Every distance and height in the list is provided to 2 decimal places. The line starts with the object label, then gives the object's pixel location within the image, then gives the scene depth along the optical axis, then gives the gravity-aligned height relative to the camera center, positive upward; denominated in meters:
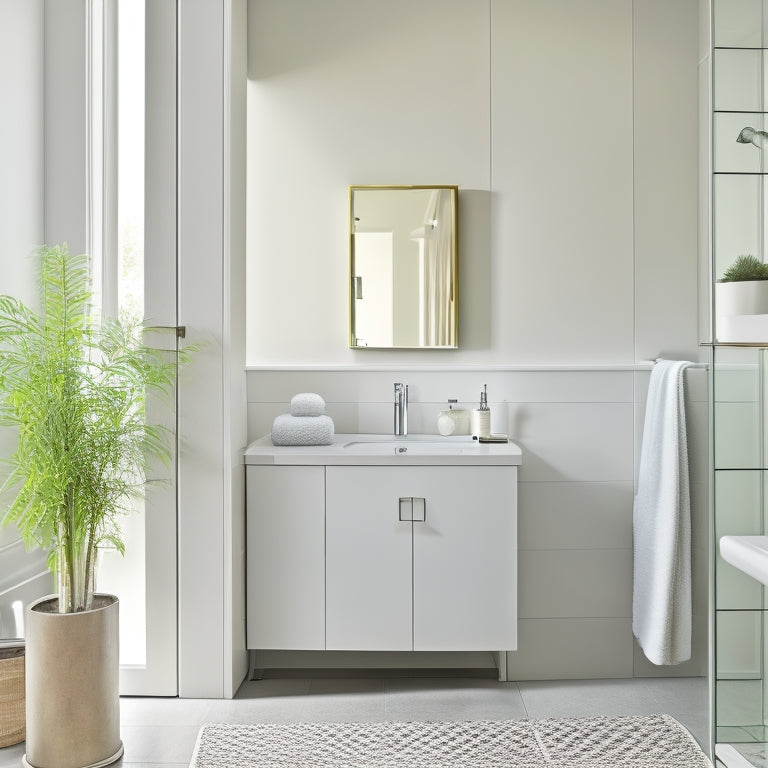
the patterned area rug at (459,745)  2.12 -1.03
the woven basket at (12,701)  2.20 -0.91
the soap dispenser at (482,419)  2.75 -0.15
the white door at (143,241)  2.51 +0.44
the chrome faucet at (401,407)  2.79 -0.10
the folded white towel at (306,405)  2.68 -0.09
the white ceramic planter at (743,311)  1.89 +0.16
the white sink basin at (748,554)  1.77 -0.41
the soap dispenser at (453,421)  2.81 -0.16
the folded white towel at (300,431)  2.63 -0.18
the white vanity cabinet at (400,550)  2.50 -0.55
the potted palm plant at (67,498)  2.04 -0.33
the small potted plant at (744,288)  1.90 +0.22
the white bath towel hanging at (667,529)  2.56 -0.50
